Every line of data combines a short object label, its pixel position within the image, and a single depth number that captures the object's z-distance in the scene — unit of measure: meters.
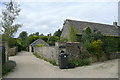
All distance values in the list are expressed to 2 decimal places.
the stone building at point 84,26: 14.56
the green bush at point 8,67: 5.81
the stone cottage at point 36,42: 26.77
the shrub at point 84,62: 7.43
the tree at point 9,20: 8.66
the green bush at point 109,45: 8.97
